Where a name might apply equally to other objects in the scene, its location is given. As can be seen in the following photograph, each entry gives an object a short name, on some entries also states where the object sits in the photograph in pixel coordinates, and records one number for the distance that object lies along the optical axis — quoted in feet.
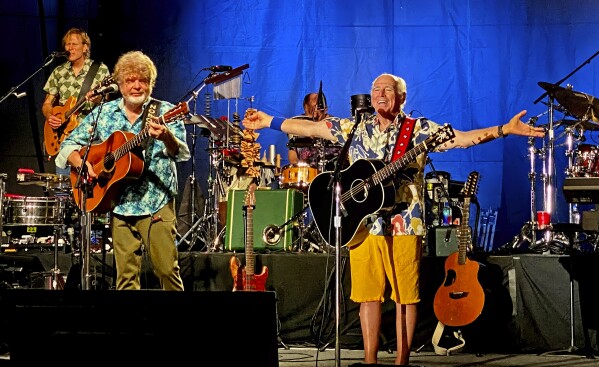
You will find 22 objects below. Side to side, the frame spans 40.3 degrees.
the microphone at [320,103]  31.71
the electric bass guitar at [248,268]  24.56
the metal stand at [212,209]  31.01
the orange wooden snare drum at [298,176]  30.14
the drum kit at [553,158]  28.32
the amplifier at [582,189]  19.29
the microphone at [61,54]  29.32
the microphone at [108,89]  19.85
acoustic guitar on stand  23.11
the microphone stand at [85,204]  19.79
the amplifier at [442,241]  25.53
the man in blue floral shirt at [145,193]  19.50
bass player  29.40
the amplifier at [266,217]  27.58
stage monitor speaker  9.91
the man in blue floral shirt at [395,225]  19.43
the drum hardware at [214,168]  30.99
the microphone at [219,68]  29.69
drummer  30.99
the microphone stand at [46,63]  29.00
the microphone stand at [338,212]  17.44
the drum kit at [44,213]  27.76
